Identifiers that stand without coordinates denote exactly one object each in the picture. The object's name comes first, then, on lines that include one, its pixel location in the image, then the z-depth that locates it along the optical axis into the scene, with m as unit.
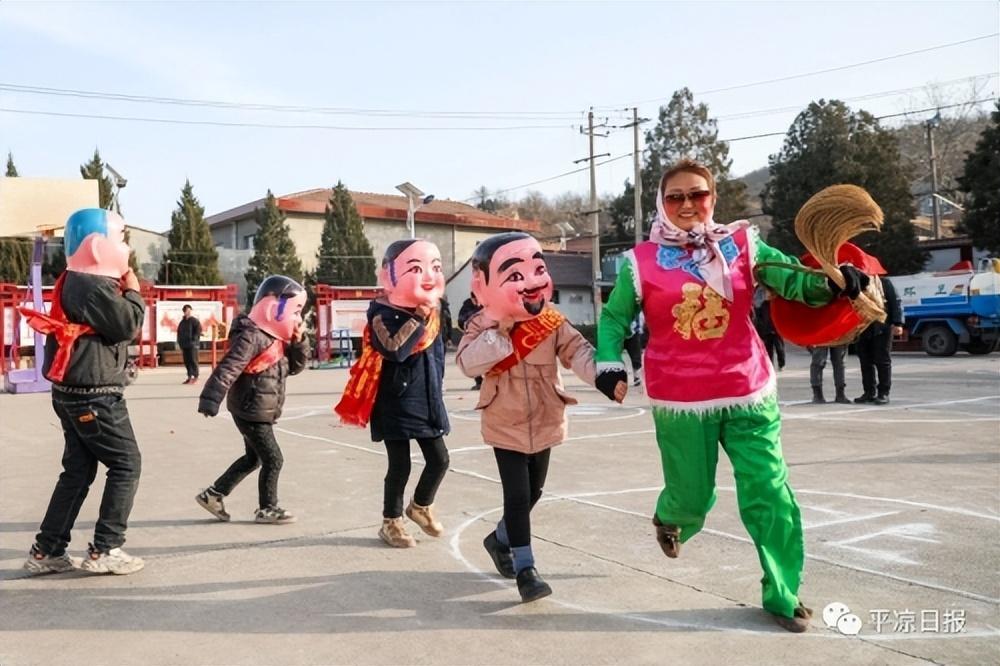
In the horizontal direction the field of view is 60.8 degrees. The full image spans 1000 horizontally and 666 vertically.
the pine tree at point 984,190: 29.94
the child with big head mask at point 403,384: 4.78
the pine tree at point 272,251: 40.09
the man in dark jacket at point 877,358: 11.31
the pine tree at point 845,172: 33.66
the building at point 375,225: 45.44
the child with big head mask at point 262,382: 5.36
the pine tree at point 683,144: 43.91
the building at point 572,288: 46.25
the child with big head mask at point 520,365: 4.01
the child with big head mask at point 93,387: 4.35
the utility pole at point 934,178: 40.25
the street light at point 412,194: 22.92
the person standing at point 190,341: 19.11
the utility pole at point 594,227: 36.12
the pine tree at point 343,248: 41.88
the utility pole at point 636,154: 37.88
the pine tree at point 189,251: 39.16
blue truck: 21.64
